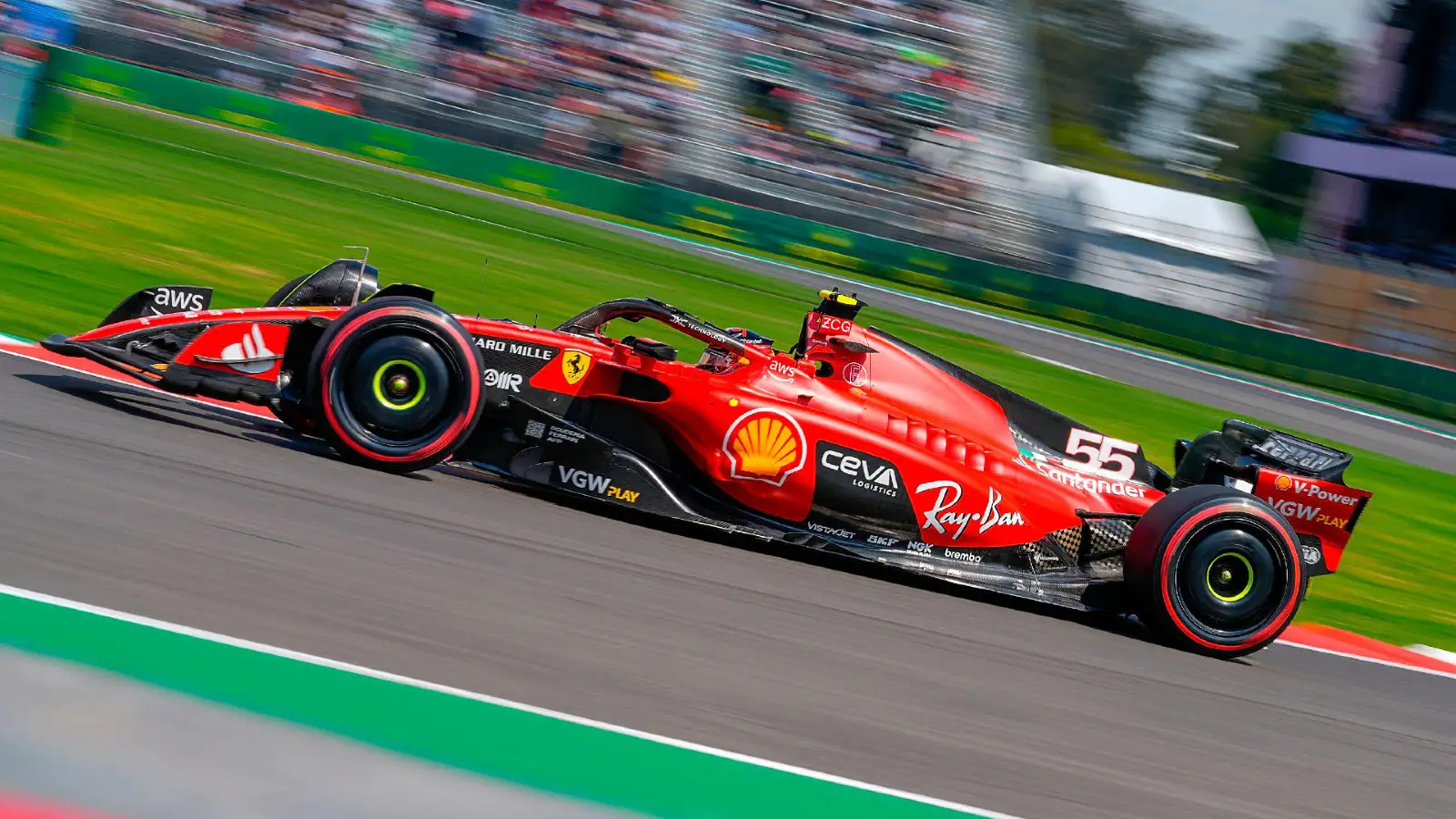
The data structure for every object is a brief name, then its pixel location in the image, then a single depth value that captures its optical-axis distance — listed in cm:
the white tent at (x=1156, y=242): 5159
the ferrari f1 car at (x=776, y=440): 1200
